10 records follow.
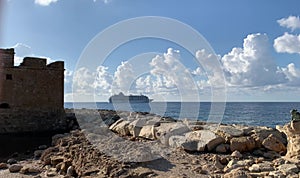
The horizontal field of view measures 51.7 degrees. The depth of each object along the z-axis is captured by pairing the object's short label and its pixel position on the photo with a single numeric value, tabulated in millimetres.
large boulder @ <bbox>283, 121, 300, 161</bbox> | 8000
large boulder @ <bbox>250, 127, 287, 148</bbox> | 9078
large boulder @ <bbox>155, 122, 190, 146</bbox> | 10055
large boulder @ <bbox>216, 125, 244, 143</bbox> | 9281
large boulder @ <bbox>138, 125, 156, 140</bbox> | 10750
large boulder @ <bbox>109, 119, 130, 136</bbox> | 12035
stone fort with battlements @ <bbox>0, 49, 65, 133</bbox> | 19391
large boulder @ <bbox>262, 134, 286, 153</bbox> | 8812
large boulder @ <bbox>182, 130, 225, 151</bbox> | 9055
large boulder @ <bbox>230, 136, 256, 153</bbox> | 8844
